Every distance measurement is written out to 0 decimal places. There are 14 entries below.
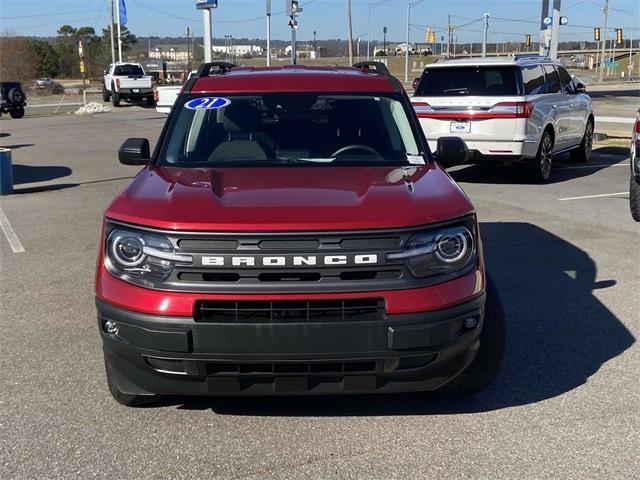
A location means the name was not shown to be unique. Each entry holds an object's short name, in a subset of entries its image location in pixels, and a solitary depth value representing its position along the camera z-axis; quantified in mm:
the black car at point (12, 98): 28747
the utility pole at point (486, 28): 47225
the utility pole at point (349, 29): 52419
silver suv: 11094
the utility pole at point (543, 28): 23422
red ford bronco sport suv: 3203
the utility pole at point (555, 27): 22875
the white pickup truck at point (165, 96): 17031
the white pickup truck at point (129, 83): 37875
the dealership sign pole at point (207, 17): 20516
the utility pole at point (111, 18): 52656
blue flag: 47469
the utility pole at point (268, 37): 42756
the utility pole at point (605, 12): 92975
